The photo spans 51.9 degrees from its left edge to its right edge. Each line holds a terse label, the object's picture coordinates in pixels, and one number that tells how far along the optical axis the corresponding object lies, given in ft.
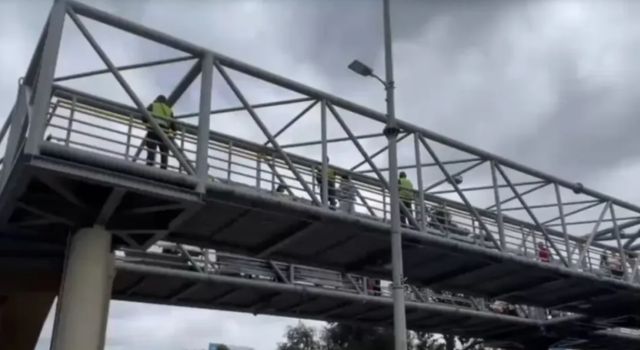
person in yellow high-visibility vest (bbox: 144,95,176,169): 45.57
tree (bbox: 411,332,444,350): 188.14
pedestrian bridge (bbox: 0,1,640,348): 41.39
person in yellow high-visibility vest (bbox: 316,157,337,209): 56.34
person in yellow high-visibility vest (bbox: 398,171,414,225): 62.24
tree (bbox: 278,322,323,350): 203.72
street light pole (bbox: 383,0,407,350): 41.83
